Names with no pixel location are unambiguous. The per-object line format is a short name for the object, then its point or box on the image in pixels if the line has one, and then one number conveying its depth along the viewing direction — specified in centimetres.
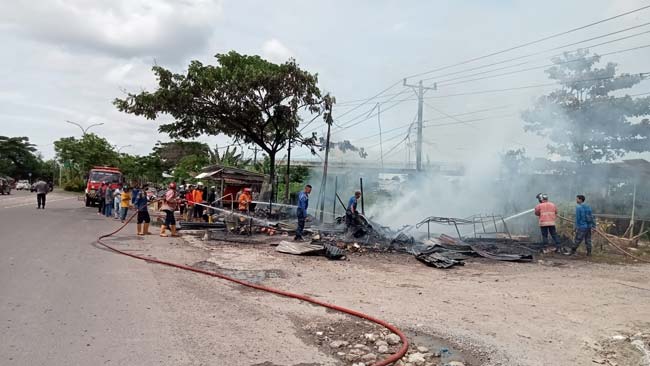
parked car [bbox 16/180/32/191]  5678
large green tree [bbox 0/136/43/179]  6625
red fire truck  2548
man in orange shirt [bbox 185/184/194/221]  1723
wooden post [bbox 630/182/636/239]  1509
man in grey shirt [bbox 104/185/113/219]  1953
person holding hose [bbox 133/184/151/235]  1318
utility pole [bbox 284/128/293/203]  2162
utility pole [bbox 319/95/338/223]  1894
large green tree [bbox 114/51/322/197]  2011
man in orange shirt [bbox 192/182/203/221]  1700
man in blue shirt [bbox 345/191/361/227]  1291
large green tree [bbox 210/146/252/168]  3509
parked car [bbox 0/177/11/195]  3969
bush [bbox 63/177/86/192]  5259
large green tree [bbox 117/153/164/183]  6681
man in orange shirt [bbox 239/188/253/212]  1577
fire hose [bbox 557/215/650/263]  1184
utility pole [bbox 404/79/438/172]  2312
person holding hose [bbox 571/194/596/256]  1203
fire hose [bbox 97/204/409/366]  439
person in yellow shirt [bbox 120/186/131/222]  1689
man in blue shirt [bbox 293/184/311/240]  1252
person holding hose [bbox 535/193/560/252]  1241
